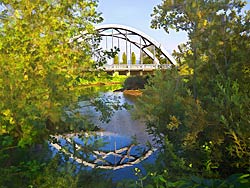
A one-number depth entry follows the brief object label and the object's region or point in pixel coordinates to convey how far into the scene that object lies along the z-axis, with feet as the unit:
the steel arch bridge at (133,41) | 145.98
